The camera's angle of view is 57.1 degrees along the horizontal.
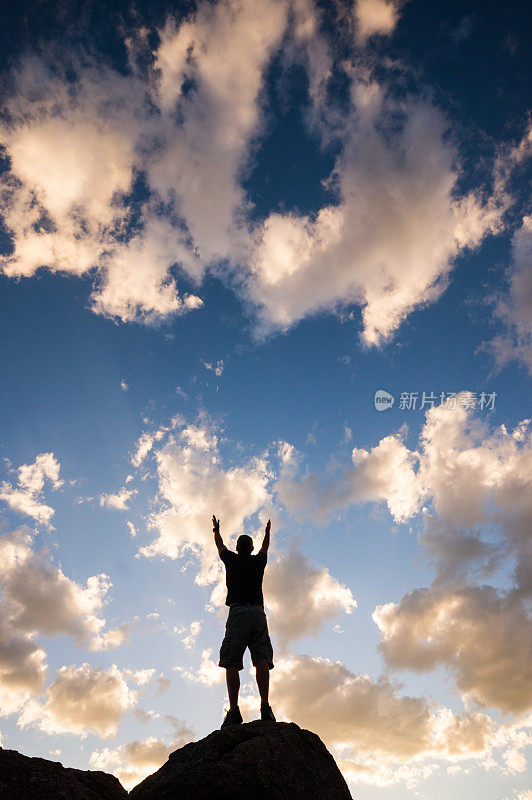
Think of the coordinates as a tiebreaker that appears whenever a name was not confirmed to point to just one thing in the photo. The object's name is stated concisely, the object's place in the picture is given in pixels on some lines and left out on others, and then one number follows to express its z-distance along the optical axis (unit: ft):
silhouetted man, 31.81
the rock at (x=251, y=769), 24.81
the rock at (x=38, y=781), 22.95
